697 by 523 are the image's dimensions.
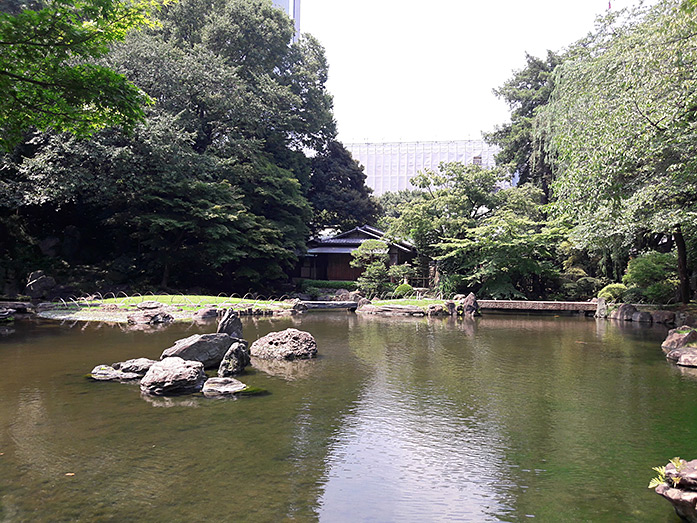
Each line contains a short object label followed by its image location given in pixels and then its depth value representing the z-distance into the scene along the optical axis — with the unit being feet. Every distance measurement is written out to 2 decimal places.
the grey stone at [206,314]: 57.06
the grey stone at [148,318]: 52.39
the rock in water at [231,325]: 35.22
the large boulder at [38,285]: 70.54
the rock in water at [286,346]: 33.24
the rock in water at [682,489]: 11.08
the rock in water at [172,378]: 23.15
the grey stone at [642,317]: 59.36
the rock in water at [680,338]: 34.12
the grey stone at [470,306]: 70.28
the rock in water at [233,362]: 27.43
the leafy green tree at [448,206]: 86.28
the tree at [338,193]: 118.32
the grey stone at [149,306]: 58.85
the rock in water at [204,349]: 28.07
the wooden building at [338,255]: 104.73
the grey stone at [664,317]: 56.18
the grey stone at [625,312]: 62.85
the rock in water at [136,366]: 26.40
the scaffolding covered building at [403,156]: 189.67
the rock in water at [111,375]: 25.70
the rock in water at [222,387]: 23.17
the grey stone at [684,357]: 30.48
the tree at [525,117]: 109.70
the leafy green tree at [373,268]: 85.71
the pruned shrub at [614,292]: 70.90
